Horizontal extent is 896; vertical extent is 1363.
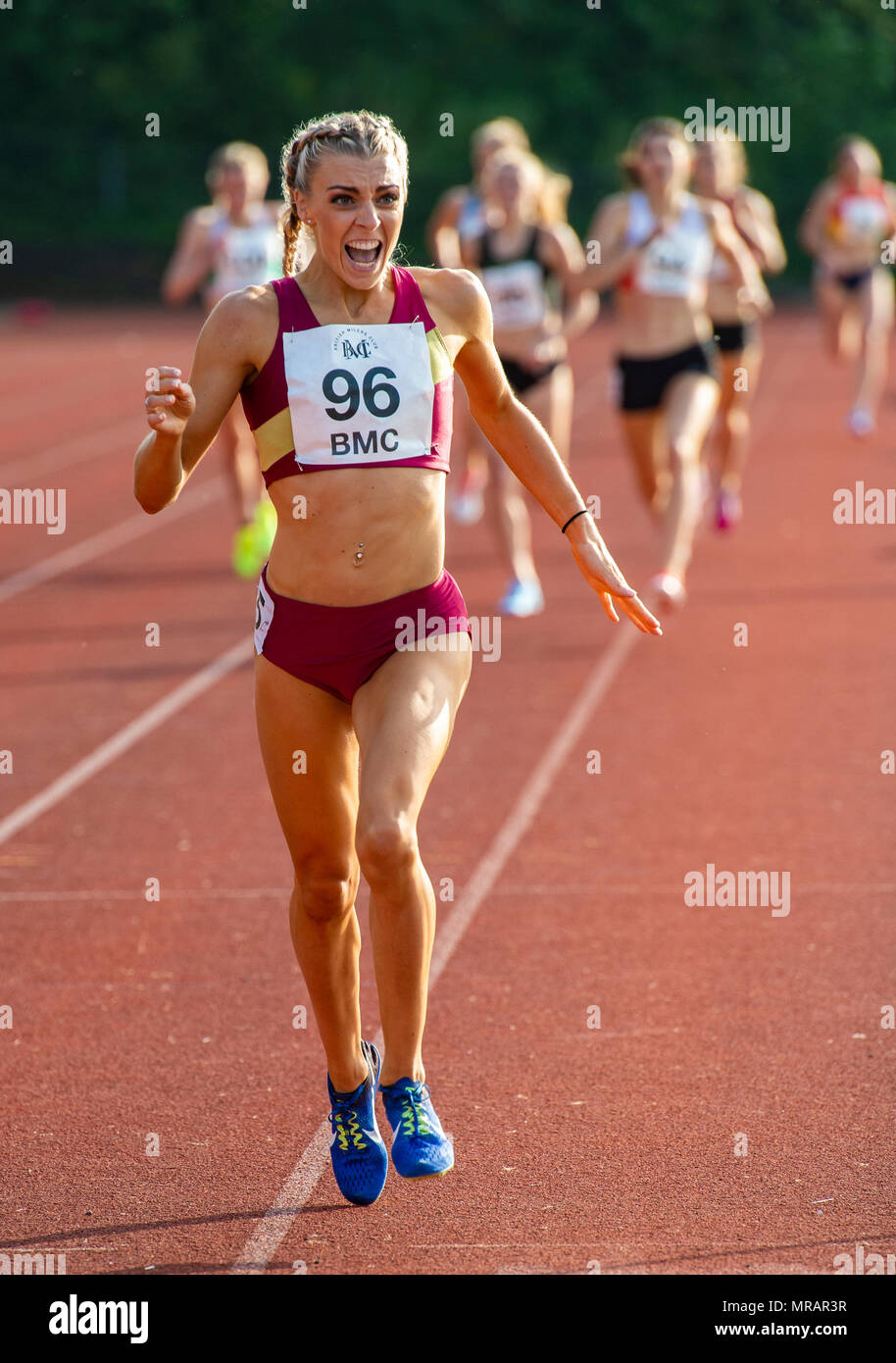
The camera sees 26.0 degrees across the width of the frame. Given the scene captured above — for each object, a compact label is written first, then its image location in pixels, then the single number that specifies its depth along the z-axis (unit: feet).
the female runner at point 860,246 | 53.26
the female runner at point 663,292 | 31.04
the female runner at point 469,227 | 34.88
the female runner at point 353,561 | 11.96
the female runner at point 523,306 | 32.94
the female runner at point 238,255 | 37.93
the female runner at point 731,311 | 37.24
